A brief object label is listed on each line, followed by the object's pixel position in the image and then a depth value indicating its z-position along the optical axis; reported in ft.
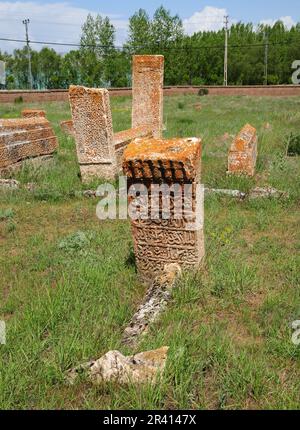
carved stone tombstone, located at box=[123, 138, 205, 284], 12.21
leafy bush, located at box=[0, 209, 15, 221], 20.35
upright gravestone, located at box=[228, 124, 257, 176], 25.73
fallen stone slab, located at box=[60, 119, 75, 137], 47.54
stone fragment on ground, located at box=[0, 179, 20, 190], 24.78
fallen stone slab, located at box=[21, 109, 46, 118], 46.16
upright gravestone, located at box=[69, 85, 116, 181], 25.02
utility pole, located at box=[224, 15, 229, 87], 158.40
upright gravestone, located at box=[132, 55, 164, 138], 36.47
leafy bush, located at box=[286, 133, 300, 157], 34.96
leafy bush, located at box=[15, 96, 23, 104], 105.95
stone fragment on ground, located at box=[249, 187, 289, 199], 22.00
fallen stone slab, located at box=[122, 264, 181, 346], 10.12
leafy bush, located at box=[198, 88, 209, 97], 117.84
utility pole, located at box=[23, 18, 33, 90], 176.44
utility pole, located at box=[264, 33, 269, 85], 175.29
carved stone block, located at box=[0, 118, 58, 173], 26.94
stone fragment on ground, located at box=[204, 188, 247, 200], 22.31
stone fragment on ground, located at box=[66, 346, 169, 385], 8.28
